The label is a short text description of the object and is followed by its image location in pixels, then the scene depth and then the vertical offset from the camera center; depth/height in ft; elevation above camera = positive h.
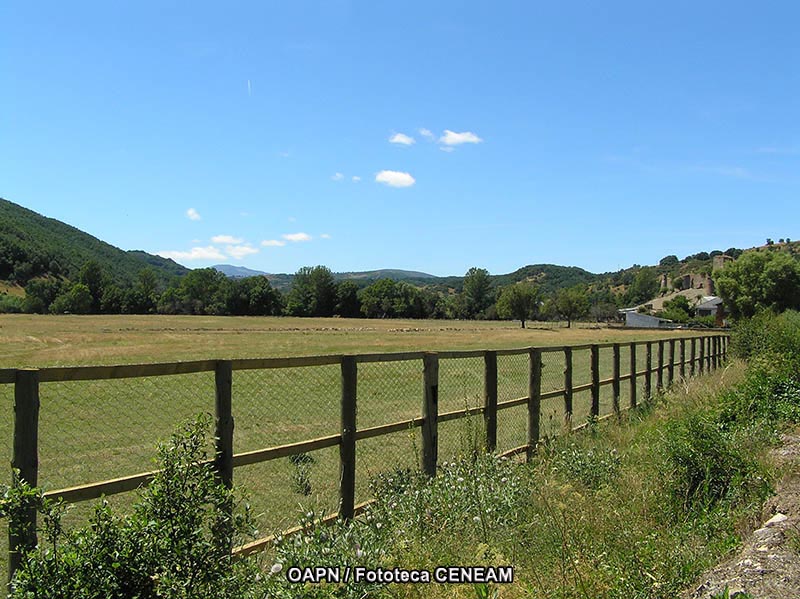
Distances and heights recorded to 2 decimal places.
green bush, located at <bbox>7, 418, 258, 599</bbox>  9.39 -3.96
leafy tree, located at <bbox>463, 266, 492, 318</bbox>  536.01 +7.87
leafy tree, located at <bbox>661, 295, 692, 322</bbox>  401.90 -6.56
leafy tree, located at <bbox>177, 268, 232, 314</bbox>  444.55 +4.75
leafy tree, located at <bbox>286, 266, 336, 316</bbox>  456.20 +3.60
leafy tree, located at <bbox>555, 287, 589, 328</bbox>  388.98 -2.88
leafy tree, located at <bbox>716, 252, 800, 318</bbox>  260.83 +7.36
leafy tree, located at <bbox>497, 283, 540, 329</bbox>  376.89 -1.07
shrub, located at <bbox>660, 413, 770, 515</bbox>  18.90 -5.30
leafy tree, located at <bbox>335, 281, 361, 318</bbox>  472.03 -1.65
